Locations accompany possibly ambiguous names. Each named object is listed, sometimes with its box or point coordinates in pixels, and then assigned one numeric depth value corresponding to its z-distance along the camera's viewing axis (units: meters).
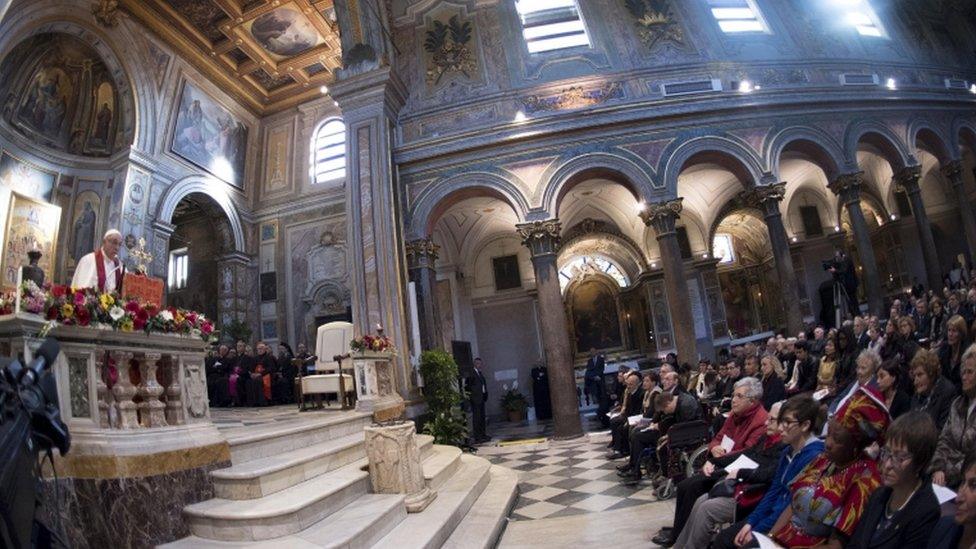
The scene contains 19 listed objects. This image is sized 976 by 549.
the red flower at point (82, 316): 3.19
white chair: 7.31
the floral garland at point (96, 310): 3.00
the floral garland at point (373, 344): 7.21
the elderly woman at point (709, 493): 3.04
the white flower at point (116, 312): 3.36
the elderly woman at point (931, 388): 3.31
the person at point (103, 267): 4.42
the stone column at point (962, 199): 12.57
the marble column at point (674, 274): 10.14
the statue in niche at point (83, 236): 10.71
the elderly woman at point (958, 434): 2.66
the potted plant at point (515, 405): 14.30
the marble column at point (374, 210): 9.76
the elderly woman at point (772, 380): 5.66
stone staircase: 3.12
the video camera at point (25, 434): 1.65
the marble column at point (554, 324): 10.10
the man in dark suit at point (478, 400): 10.69
